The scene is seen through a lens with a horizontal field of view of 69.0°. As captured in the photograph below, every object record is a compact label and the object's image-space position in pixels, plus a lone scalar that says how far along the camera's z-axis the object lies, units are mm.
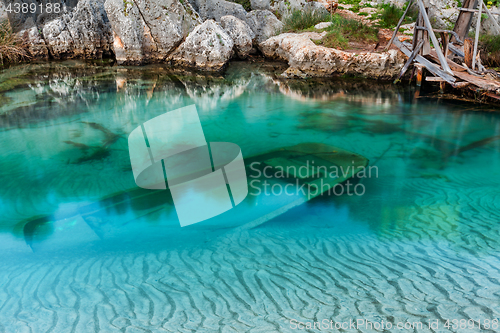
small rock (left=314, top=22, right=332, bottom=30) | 14125
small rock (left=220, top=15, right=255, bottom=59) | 14969
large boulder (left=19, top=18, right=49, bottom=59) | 14969
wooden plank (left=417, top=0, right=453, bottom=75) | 8898
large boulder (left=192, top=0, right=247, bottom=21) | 16703
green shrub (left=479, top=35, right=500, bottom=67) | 10844
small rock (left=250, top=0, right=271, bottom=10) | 17781
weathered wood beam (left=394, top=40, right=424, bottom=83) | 10127
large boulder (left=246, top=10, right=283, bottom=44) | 16203
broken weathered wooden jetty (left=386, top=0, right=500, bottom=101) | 8719
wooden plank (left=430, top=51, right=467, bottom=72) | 9330
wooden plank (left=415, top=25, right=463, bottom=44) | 9771
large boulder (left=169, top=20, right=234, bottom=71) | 13586
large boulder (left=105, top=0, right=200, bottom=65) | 13953
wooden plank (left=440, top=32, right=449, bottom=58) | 9672
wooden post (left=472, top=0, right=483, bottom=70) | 8092
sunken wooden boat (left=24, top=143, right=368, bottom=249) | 4219
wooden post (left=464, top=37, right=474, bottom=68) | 9125
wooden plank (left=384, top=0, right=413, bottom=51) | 10947
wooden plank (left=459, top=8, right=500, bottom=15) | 9354
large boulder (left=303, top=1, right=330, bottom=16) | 15797
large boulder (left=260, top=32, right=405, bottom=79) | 11734
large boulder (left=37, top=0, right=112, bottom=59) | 15016
